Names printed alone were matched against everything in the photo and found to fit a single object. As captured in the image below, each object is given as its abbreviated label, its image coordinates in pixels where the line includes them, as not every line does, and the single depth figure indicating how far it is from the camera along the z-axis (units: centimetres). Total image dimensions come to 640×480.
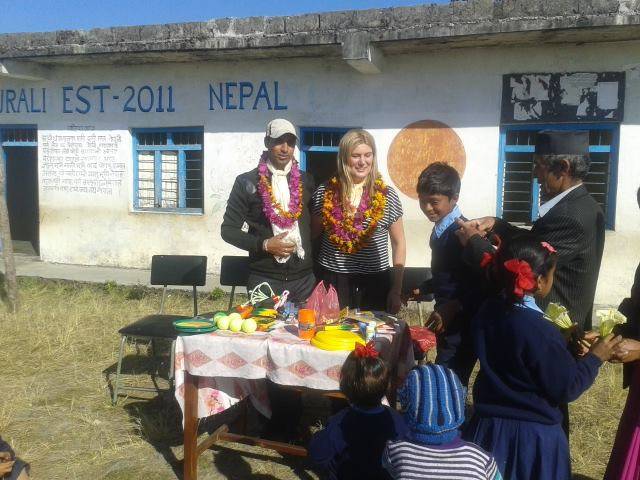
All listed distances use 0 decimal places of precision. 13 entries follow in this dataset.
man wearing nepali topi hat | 274
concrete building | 743
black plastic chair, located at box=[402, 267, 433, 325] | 493
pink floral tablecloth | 295
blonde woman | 371
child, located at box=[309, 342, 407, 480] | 235
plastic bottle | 310
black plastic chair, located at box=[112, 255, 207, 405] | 534
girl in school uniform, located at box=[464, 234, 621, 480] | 216
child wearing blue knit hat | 196
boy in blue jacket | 320
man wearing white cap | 377
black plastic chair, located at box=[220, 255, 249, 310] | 544
